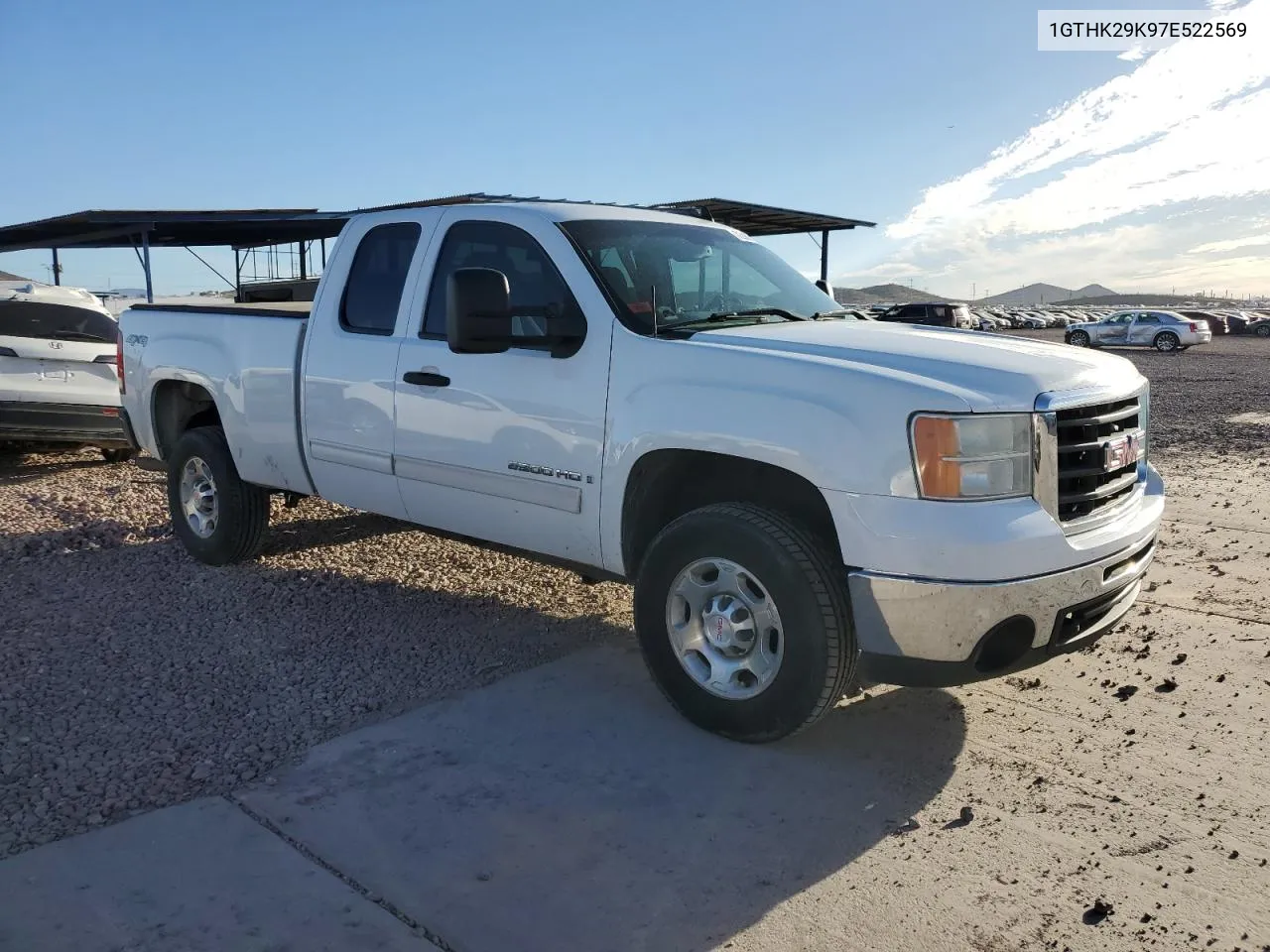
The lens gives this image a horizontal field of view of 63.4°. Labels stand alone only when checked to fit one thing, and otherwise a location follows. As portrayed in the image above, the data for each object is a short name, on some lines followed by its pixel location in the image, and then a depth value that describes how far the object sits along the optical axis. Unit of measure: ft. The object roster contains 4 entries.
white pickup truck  10.85
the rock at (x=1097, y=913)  9.11
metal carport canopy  62.54
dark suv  105.47
